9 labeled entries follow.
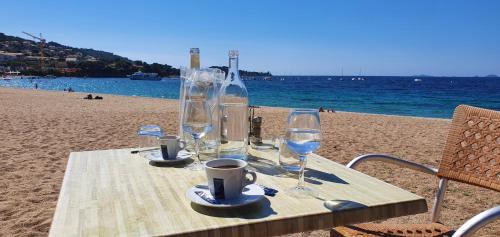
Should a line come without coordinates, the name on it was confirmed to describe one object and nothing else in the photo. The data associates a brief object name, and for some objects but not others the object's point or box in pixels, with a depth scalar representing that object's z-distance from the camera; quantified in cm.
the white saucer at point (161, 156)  155
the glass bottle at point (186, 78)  168
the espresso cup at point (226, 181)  107
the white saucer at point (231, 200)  103
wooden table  93
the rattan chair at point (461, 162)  166
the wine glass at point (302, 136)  117
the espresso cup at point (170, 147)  157
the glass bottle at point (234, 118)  156
